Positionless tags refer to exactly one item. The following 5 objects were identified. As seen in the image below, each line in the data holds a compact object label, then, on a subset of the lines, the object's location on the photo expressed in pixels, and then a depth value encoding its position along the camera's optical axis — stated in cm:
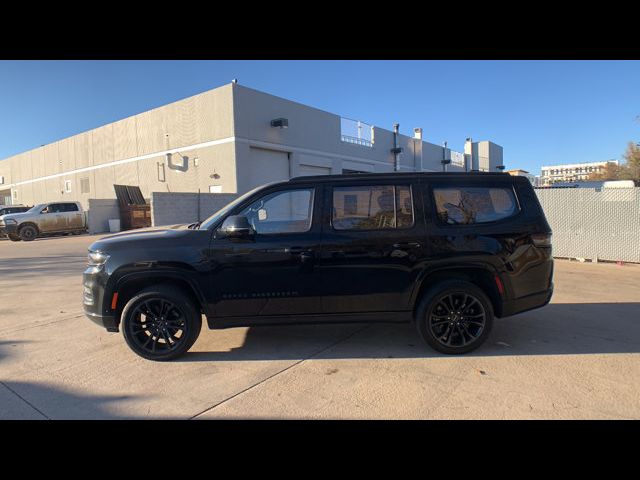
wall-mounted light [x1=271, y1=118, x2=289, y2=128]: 2244
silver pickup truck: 1900
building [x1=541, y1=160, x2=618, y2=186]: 10512
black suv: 404
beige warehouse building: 2152
